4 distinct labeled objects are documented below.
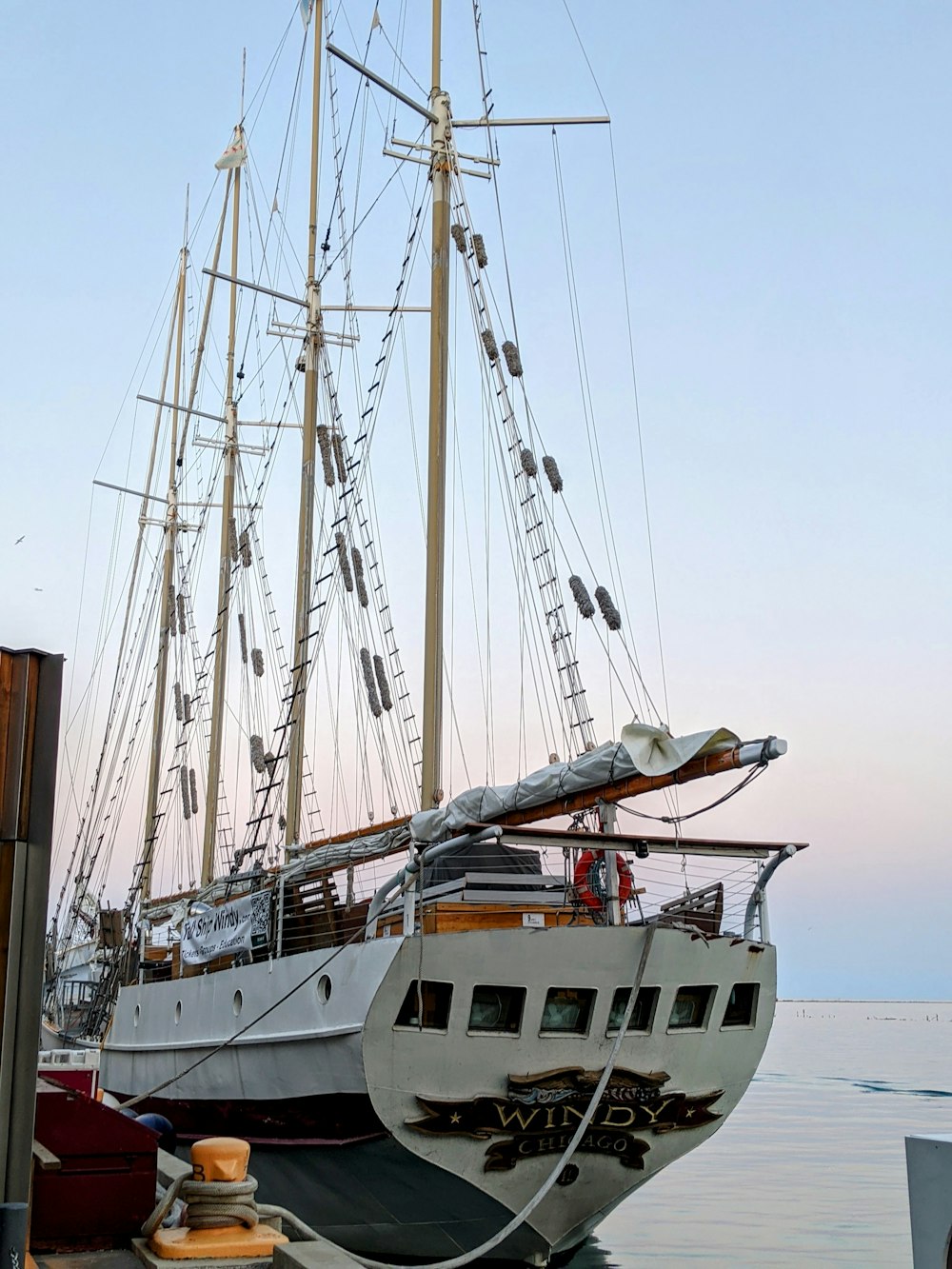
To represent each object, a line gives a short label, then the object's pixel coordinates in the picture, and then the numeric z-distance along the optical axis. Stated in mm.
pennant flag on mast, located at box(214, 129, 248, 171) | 34656
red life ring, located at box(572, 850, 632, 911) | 15031
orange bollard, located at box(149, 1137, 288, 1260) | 7043
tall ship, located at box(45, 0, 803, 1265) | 13367
